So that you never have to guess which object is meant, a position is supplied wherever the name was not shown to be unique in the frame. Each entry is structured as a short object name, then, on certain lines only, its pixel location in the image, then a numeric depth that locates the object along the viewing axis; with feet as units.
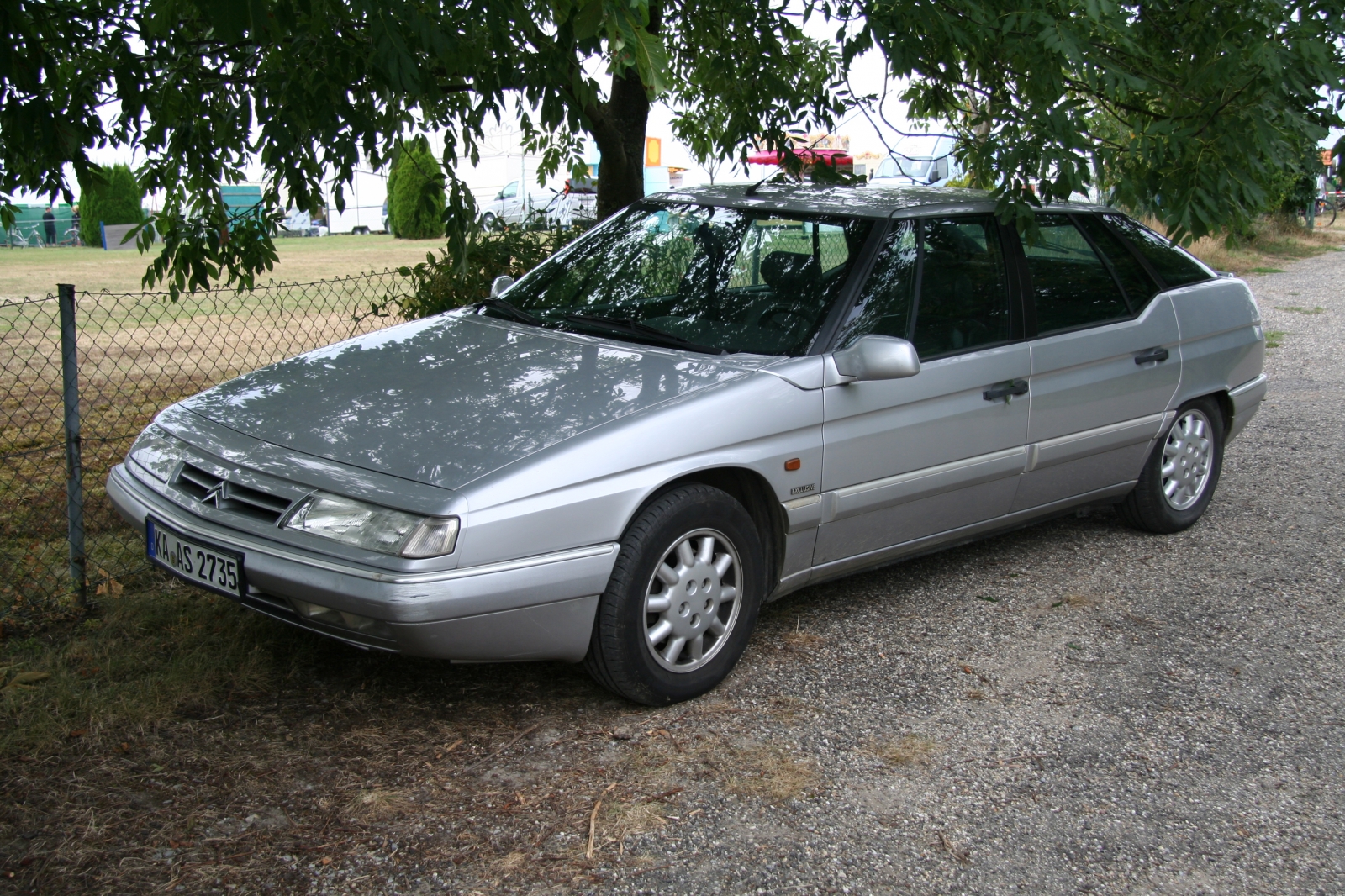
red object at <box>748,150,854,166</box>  21.95
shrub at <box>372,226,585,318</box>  23.68
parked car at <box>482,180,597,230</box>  24.97
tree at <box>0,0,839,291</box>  12.47
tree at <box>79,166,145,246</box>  98.27
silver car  10.39
